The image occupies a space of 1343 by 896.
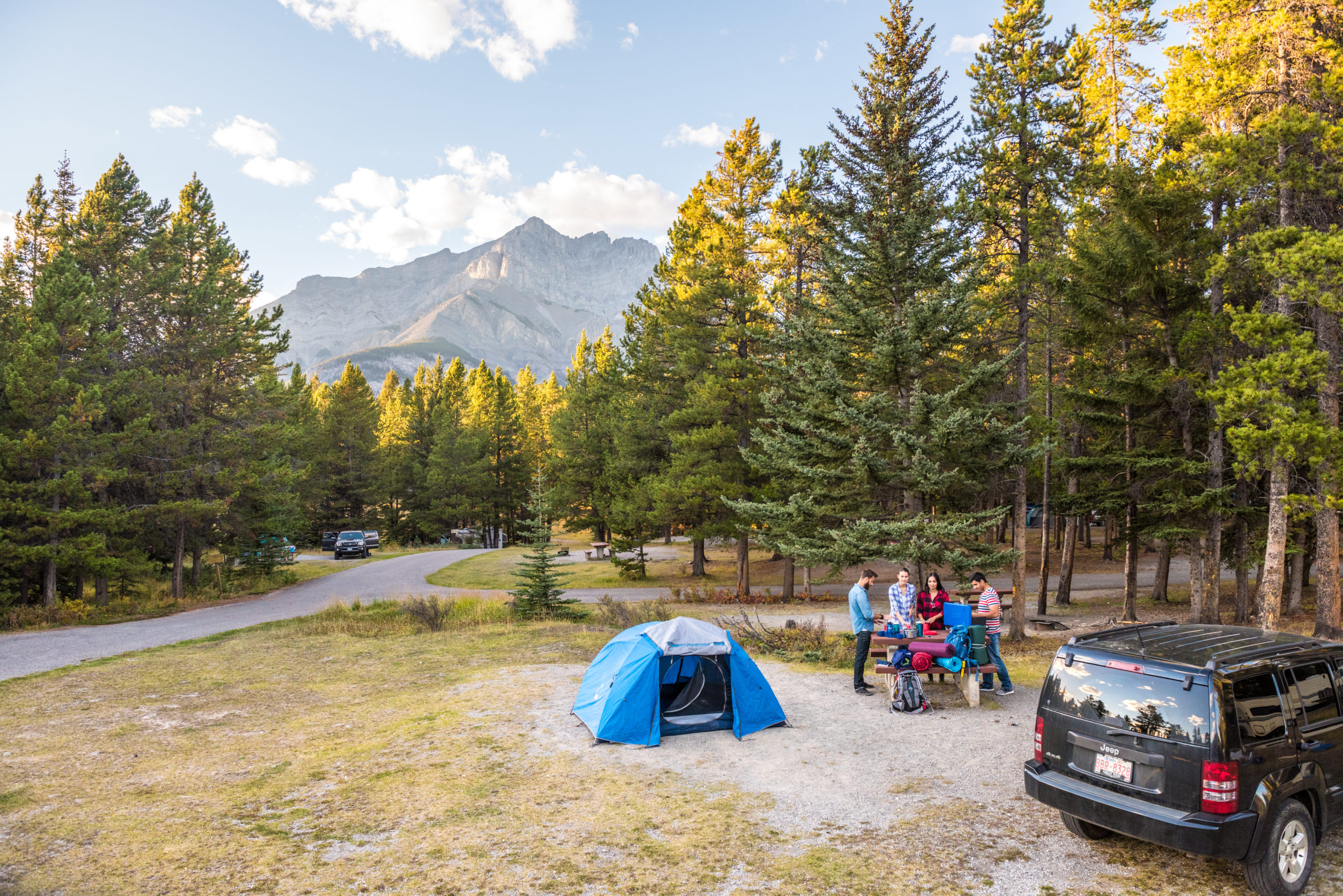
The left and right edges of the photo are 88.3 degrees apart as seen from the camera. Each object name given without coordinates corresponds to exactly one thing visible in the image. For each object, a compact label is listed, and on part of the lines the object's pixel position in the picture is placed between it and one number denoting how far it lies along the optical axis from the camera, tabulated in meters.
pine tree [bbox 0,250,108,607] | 18.98
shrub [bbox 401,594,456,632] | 19.25
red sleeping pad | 10.41
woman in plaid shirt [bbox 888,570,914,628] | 11.18
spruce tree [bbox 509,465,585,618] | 19.64
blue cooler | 11.22
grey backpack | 10.45
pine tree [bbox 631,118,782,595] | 24.45
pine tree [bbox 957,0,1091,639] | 15.91
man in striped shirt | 11.21
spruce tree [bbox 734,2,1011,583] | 14.95
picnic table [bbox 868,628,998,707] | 10.60
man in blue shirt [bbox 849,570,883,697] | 11.12
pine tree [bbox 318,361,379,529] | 52.81
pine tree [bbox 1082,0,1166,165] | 20.09
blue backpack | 11.09
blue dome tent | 9.41
